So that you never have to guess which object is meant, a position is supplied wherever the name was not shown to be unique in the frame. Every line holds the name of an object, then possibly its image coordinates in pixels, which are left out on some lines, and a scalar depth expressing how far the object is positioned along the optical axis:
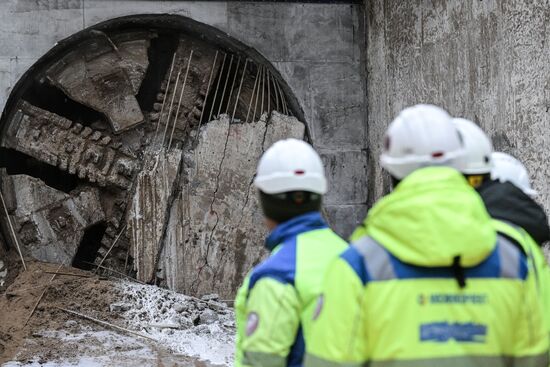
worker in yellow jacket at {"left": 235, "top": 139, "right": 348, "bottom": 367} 3.77
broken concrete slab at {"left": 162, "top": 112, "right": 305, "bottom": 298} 13.28
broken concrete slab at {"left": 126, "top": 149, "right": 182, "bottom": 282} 13.05
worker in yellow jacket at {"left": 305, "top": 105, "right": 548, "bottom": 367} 3.06
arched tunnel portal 12.92
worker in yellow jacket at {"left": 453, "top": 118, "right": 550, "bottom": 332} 4.25
